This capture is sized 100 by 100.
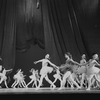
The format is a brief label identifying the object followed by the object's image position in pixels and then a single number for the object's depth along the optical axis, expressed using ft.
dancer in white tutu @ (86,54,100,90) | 23.40
